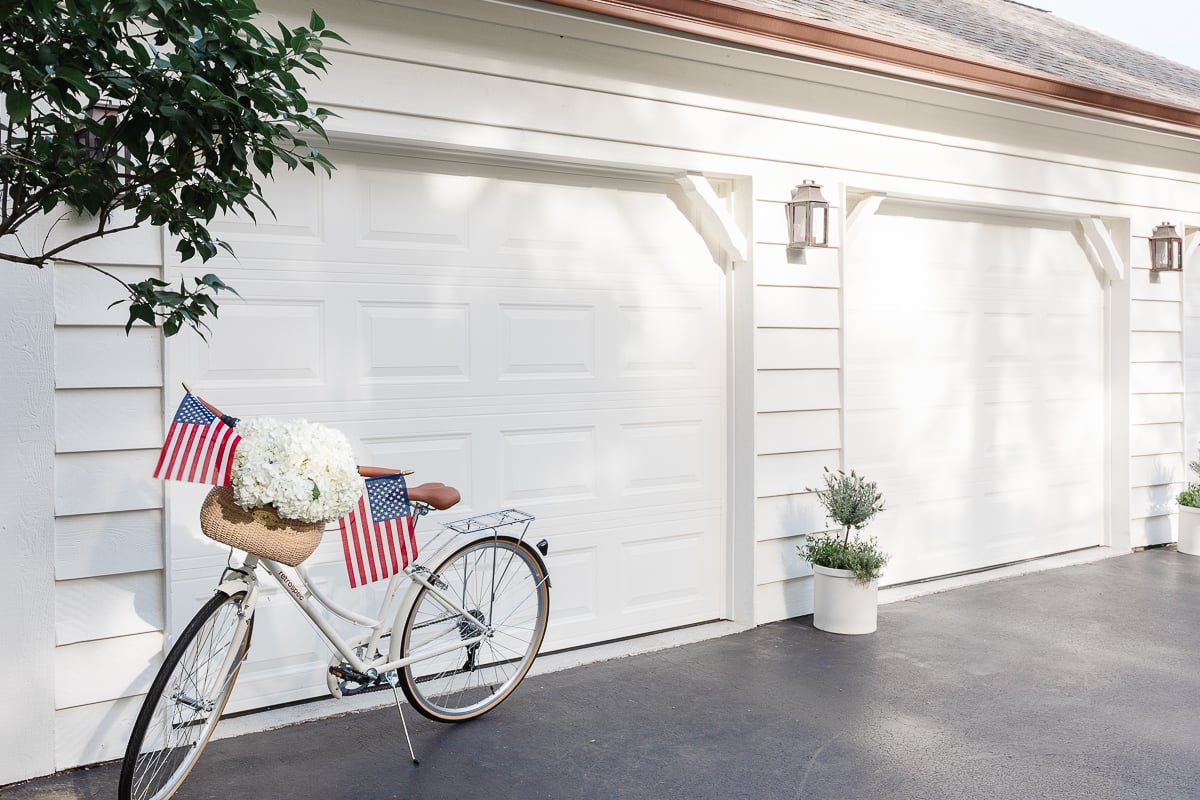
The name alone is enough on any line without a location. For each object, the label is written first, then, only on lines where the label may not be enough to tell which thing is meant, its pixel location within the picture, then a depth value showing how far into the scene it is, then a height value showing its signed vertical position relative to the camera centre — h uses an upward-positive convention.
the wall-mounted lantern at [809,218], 4.58 +0.79
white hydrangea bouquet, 2.58 -0.22
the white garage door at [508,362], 3.53 +0.10
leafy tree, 1.65 +0.52
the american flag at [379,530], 3.01 -0.44
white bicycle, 2.67 -0.85
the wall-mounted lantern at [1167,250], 6.21 +0.85
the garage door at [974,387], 5.25 -0.02
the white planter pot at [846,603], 4.45 -1.00
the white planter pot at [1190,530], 6.07 -0.93
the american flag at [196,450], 2.65 -0.16
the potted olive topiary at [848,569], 4.44 -0.84
